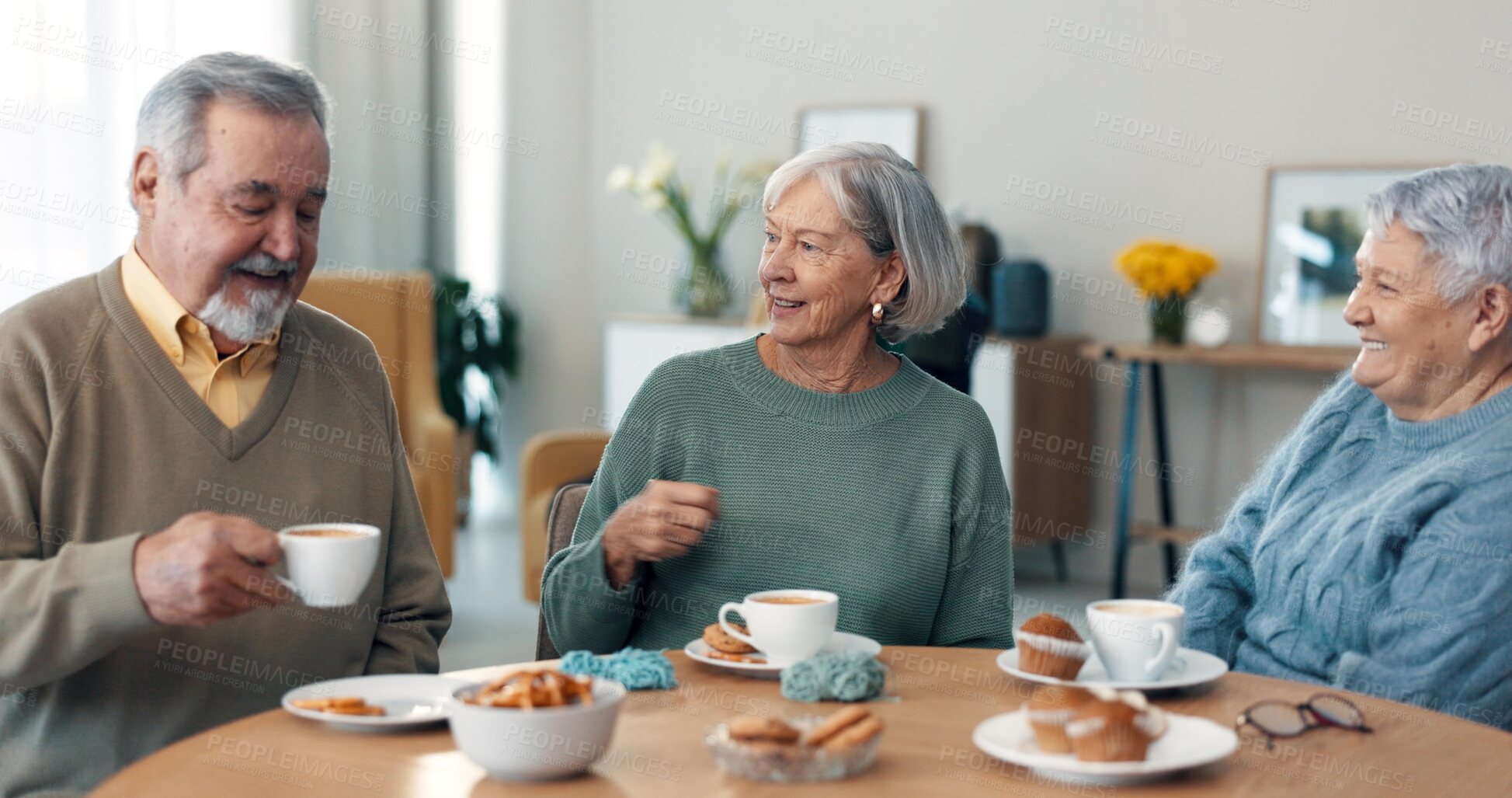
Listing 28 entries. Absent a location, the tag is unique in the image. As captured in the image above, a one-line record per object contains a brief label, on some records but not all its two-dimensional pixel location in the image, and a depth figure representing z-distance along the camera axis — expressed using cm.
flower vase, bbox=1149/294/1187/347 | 481
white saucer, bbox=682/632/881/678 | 141
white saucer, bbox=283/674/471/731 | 123
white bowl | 105
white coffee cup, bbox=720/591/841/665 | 138
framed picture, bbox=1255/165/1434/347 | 477
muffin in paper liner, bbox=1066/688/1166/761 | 109
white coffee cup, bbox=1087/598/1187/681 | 133
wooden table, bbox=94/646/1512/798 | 110
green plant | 592
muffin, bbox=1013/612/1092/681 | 139
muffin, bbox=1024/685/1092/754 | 111
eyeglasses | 126
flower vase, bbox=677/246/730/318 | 590
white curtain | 429
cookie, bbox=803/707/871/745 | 110
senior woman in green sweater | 182
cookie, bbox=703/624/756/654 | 146
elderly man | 149
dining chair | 195
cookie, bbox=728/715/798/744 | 109
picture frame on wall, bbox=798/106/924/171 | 560
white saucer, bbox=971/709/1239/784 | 109
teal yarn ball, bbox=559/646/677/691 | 138
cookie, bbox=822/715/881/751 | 110
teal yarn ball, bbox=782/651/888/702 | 134
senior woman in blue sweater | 162
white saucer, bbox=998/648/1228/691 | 135
